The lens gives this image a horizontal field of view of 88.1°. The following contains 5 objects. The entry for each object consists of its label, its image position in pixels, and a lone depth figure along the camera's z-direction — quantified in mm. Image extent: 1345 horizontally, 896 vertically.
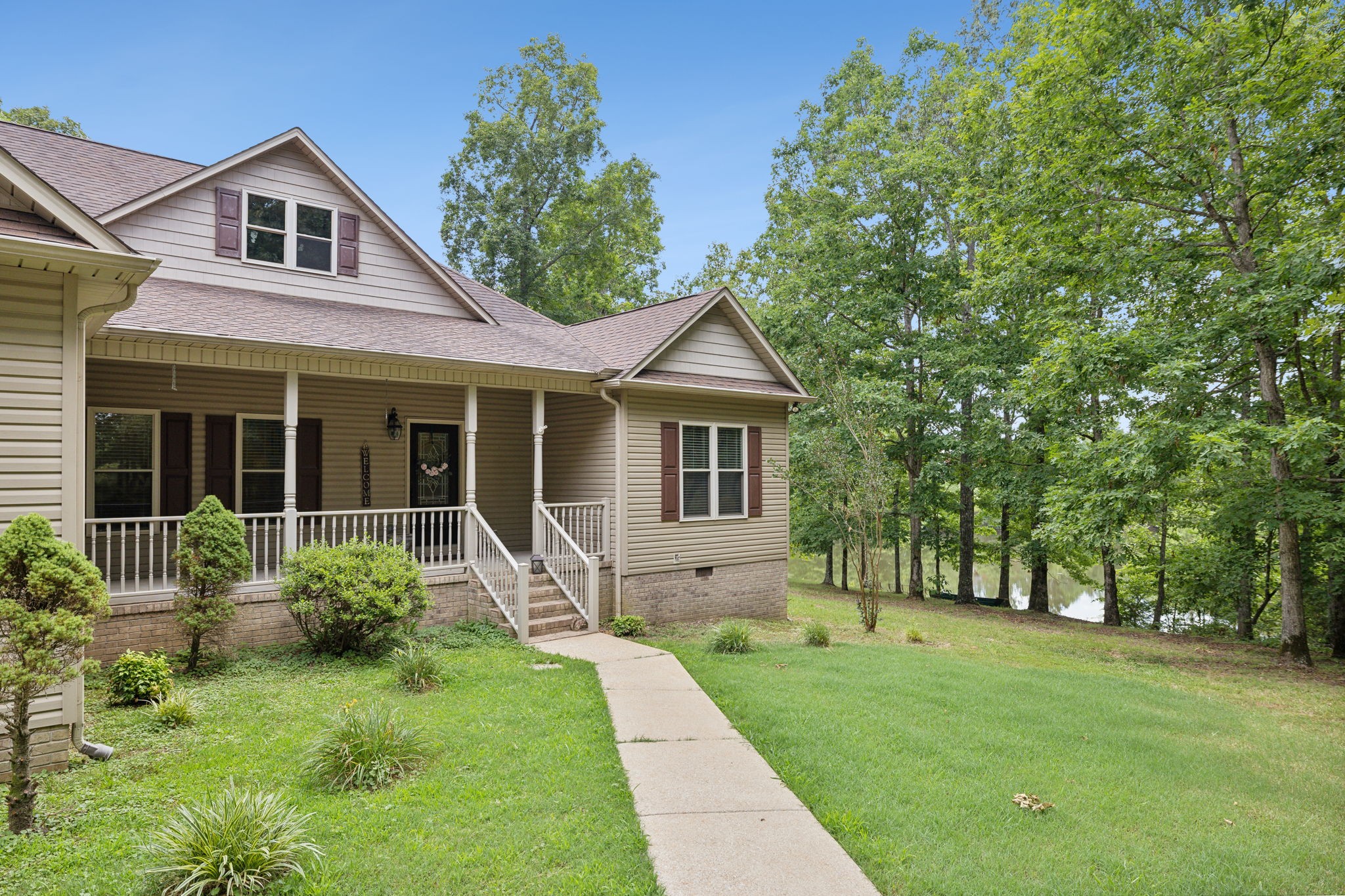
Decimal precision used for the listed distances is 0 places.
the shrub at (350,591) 7863
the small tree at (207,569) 7238
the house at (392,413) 8875
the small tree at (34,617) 3773
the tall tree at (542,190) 26453
